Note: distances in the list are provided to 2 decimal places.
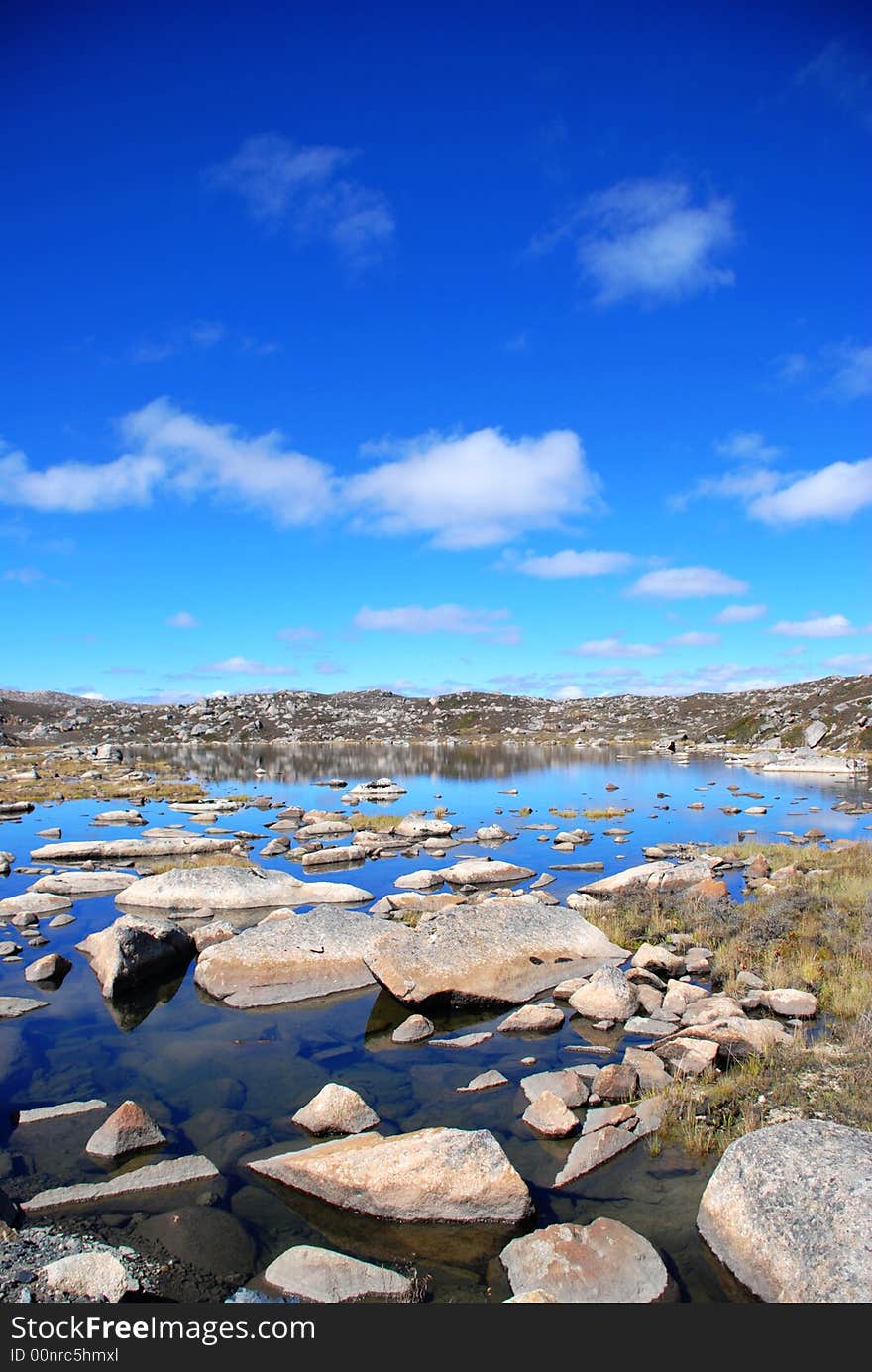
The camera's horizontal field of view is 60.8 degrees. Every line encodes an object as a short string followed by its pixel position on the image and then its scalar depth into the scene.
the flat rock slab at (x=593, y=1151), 9.30
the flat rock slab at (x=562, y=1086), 11.07
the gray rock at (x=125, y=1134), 10.02
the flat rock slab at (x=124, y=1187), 8.85
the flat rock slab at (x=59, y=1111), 11.05
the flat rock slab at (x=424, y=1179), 8.48
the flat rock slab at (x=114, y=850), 32.84
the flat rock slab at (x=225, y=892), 23.12
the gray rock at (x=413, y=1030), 13.98
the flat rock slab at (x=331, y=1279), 7.20
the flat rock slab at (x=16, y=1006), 15.48
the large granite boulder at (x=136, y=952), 16.91
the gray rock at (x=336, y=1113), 10.53
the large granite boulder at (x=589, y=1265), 7.10
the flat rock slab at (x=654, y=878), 23.67
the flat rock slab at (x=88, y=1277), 6.91
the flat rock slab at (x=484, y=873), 26.86
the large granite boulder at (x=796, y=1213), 6.73
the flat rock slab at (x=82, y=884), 25.88
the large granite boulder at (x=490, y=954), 15.15
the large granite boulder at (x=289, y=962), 16.09
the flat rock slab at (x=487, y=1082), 11.81
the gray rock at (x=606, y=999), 14.18
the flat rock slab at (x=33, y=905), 23.20
